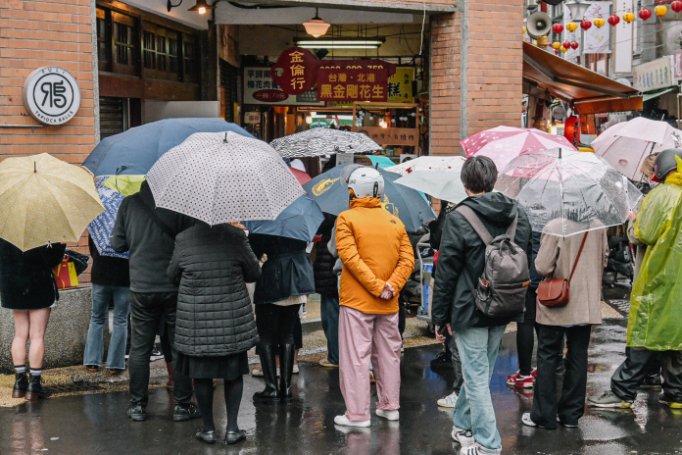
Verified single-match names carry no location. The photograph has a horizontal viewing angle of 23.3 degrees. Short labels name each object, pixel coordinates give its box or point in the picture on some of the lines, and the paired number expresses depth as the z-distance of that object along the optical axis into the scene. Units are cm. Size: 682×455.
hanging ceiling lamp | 2412
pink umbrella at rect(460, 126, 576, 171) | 1534
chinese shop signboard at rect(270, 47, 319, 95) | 2742
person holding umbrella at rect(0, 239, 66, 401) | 1363
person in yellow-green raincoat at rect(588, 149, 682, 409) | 1318
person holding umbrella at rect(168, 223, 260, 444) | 1152
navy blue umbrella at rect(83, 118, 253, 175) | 1318
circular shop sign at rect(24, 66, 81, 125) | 1606
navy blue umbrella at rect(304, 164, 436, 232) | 1458
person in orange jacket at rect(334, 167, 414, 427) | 1228
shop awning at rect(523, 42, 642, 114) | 2521
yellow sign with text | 3046
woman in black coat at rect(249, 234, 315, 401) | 1360
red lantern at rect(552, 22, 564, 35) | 3272
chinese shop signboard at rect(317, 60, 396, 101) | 2846
